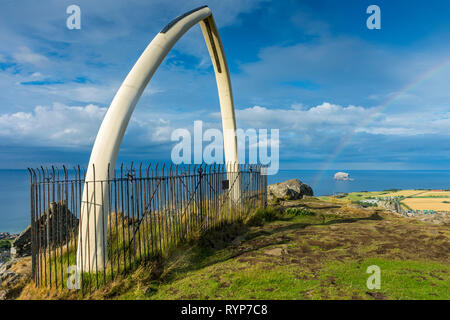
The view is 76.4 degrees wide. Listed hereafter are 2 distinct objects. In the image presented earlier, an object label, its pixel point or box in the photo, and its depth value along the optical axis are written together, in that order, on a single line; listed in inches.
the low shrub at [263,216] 461.9
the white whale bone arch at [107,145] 261.9
